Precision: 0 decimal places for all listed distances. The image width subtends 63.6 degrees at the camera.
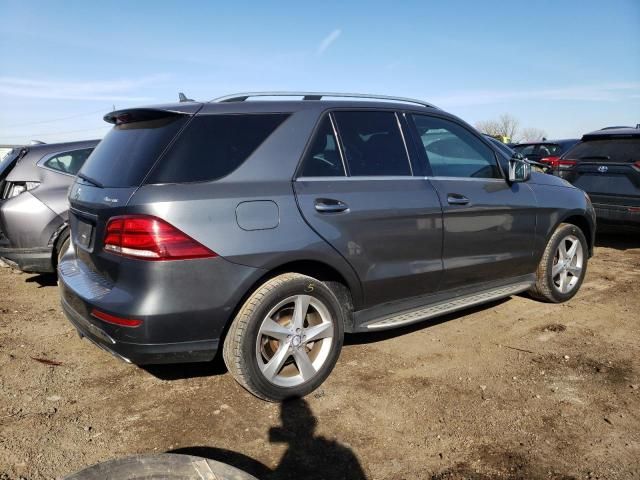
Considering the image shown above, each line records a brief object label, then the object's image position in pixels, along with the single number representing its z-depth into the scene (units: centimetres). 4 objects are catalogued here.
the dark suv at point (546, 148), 1292
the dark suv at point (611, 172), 665
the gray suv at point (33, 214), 490
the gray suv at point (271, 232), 269
